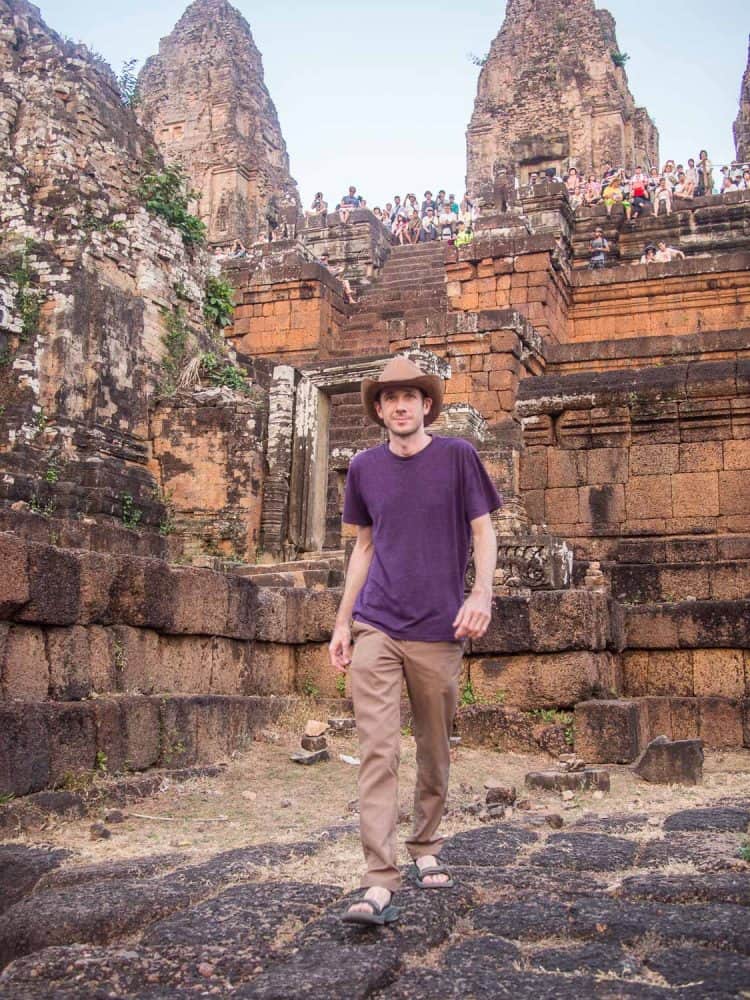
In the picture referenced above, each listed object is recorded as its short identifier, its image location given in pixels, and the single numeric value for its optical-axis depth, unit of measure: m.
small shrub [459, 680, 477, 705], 8.00
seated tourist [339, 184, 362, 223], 26.75
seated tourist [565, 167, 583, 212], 26.82
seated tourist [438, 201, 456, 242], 26.72
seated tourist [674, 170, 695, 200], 25.48
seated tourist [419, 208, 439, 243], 26.89
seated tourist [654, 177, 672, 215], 25.23
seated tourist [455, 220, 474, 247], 22.49
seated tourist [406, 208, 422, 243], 27.03
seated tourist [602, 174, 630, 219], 25.30
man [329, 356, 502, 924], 3.75
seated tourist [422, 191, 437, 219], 27.76
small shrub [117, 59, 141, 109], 17.97
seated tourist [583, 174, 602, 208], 26.62
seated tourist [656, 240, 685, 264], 22.06
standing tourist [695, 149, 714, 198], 27.08
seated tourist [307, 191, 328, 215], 27.04
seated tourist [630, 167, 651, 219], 25.62
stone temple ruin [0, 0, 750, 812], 6.82
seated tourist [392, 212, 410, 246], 27.03
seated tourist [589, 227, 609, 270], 22.98
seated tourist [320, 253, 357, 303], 23.41
